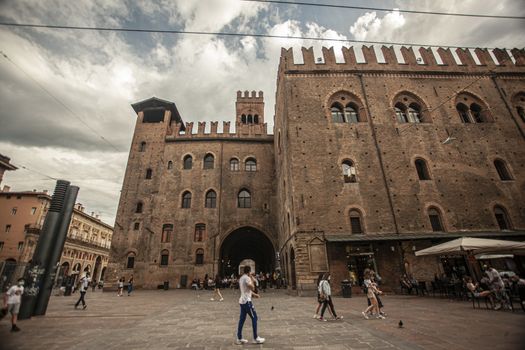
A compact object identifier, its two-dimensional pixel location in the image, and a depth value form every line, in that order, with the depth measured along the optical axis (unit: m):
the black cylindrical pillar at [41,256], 7.64
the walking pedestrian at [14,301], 5.84
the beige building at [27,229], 27.84
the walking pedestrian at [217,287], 12.41
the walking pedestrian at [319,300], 6.59
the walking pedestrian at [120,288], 15.82
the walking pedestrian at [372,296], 6.64
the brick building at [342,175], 14.30
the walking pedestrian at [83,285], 9.65
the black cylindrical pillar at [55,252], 8.02
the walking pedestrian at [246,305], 4.46
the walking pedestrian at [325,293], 6.52
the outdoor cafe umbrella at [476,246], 9.41
